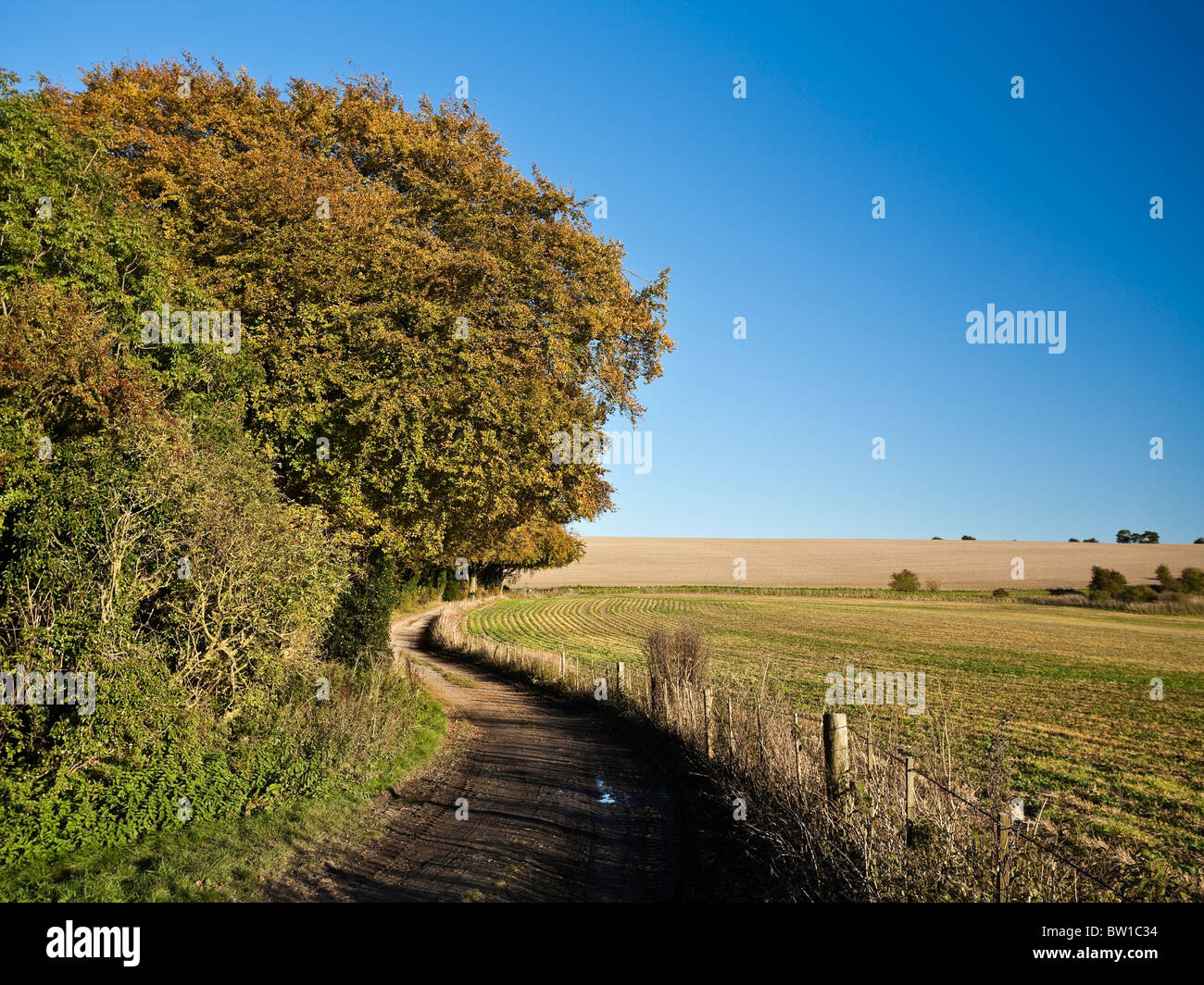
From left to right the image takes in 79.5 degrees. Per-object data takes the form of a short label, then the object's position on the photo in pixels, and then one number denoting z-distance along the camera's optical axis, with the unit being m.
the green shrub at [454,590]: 65.44
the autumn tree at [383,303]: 15.24
